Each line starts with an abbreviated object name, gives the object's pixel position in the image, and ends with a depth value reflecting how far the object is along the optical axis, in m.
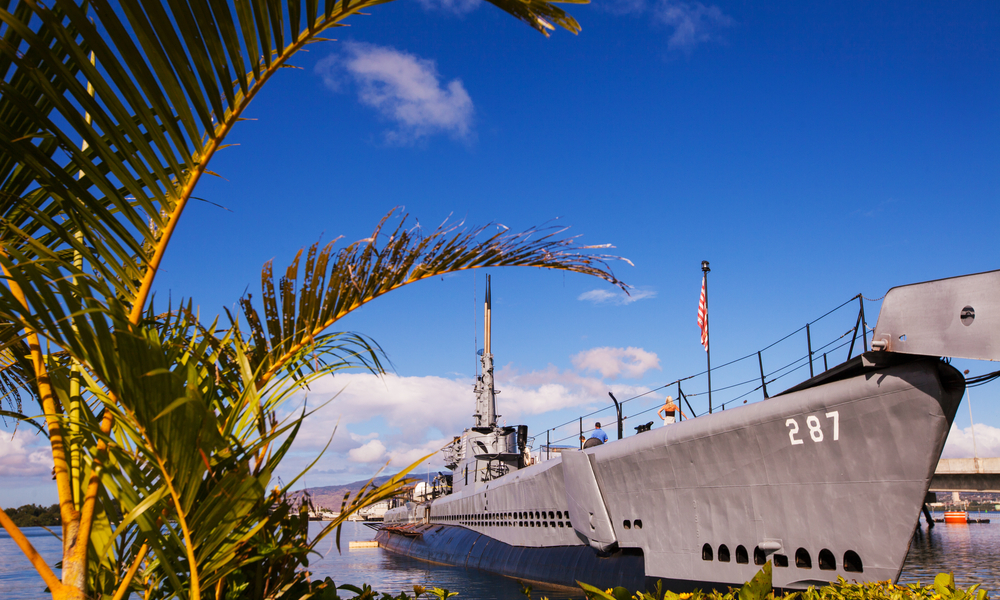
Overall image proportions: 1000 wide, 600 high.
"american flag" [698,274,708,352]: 11.90
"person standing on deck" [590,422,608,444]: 12.99
